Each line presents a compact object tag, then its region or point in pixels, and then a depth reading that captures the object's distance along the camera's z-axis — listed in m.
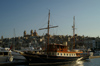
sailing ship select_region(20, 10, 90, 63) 31.39
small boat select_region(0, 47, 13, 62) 29.87
